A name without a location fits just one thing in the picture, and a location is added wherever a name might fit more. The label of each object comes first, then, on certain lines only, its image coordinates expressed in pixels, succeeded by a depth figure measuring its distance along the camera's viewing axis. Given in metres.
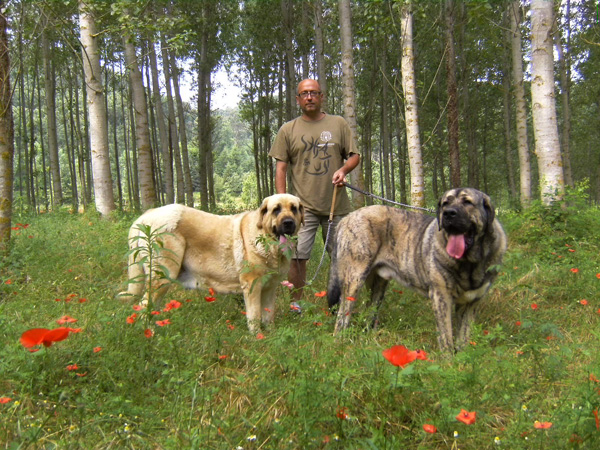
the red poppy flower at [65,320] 2.06
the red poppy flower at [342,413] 1.85
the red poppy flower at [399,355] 1.48
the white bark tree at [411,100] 8.44
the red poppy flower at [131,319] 2.47
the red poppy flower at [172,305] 2.45
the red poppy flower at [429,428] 1.61
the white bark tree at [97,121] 9.12
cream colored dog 4.09
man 4.98
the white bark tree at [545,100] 7.55
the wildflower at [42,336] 1.40
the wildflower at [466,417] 1.55
